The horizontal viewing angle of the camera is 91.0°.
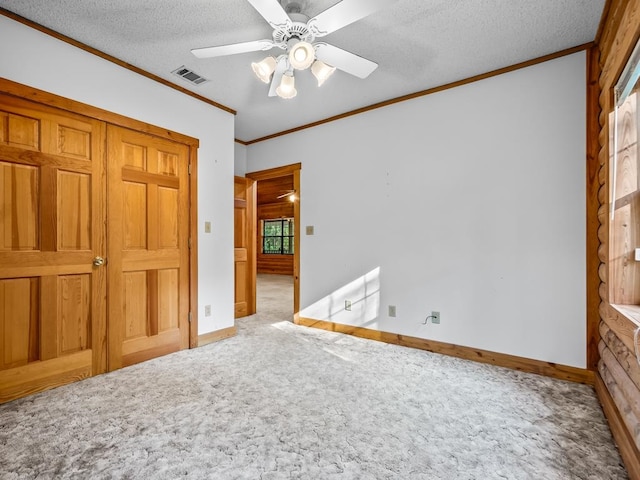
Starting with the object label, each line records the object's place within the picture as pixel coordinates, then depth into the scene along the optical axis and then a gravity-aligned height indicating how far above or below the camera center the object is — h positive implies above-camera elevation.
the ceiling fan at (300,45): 1.61 +1.18
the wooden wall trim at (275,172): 4.27 +0.97
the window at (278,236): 11.16 +0.12
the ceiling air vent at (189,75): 2.83 +1.53
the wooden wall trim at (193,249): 3.22 -0.10
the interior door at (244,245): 4.47 -0.08
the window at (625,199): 1.87 +0.24
